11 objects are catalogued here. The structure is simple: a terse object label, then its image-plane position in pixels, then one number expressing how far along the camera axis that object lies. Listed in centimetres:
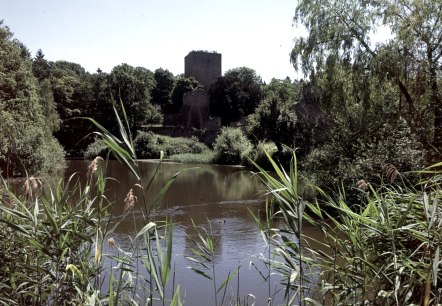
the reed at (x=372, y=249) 273
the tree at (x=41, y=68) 3931
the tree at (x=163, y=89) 5116
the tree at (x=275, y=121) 2516
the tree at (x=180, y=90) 5038
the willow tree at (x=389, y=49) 1109
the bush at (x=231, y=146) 2980
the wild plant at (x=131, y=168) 231
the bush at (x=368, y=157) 1044
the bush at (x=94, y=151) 3228
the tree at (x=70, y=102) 3675
